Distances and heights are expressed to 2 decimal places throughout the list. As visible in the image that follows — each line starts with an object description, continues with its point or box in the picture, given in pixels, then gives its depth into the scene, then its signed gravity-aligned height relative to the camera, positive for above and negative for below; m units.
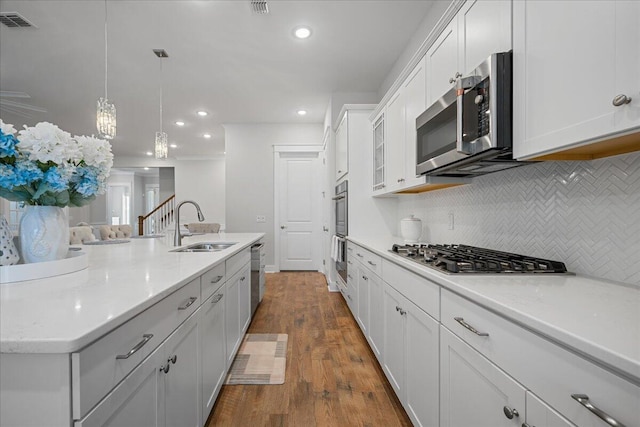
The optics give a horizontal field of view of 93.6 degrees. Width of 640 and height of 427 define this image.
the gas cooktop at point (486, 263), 1.21 -0.20
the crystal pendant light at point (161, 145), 3.73 +0.87
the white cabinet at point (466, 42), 1.25 +0.86
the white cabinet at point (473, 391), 0.81 -0.55
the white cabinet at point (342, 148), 3.69 +0.88
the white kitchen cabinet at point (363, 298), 2.48 -0.73
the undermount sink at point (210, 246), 2.60 -0.28
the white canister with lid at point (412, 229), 2.52 -0.12
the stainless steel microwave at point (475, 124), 1.20 +0.42
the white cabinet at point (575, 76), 0.76 +0.42
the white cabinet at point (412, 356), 1.27 -0.71
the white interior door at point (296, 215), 5.80 -0.01
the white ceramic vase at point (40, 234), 1.12 -0.08
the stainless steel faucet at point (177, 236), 2.44 -0.18
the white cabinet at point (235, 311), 1.96 -0.71
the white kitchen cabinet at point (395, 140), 2.50 +0.66
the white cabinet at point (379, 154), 3.03 +0.65
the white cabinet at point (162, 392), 0.74 -0.54
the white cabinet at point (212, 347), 1.44 -0.71
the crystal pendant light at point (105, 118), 2.71 +0.87
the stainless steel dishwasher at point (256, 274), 3.20 -0.67
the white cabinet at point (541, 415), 0.66 -0.46
